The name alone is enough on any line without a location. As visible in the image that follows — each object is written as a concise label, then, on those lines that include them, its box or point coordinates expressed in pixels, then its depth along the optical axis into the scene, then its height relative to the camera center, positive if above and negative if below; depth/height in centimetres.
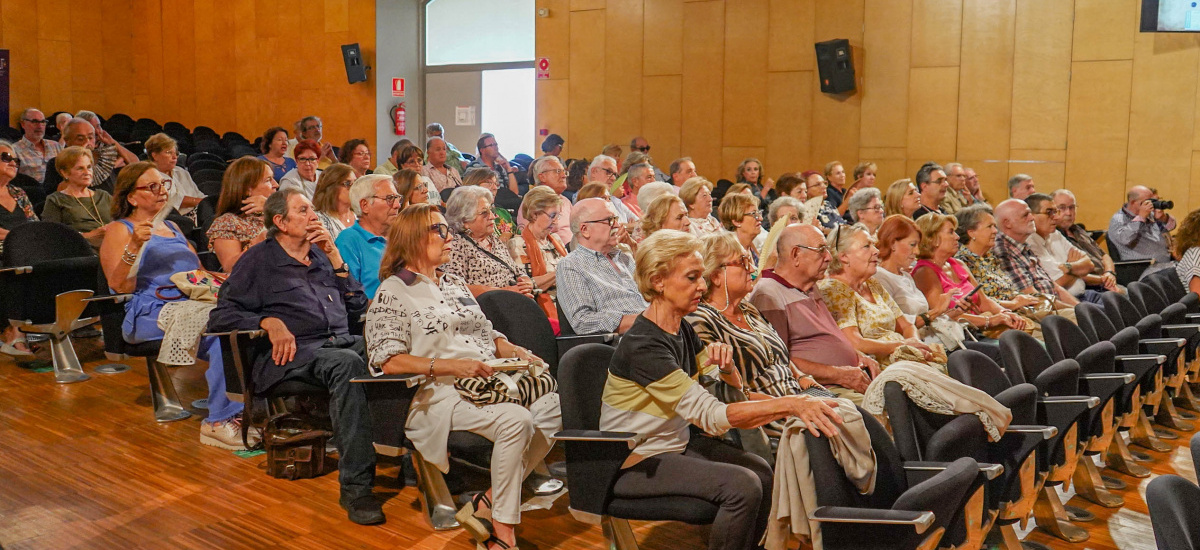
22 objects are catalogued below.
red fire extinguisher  1232 +50
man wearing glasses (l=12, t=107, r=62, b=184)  748 +3
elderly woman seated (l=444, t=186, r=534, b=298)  427 -41
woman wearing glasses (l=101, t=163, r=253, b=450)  411 -44
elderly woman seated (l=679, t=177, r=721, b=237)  532 -21
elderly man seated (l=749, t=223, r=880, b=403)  323 -52
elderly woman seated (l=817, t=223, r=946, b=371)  354 -55
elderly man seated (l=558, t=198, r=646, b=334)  373 -48
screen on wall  828 +136
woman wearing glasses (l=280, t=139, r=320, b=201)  601 -4
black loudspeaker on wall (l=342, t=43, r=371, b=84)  1195 +118
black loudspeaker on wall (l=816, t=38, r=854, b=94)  960 +102
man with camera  711 -45
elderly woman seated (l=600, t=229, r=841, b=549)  234 -62
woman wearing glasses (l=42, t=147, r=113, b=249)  523 -27
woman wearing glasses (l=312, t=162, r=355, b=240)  441 -17
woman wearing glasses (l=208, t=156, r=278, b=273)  409 -23
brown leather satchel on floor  350 -109
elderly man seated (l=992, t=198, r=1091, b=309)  543 -50
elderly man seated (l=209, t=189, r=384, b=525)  322 -58
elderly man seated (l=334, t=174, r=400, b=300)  407 -31
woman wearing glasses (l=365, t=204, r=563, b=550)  284 -64
